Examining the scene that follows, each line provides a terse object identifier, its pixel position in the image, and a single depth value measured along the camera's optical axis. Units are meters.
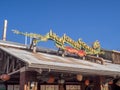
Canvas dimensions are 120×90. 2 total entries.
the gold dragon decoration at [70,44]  15.99
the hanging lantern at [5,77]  12.80
